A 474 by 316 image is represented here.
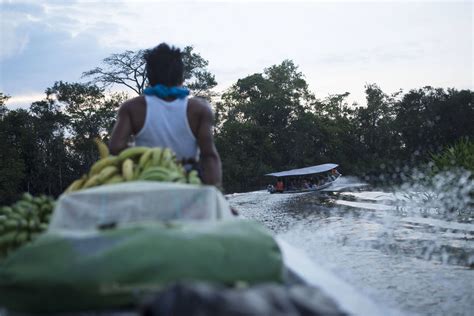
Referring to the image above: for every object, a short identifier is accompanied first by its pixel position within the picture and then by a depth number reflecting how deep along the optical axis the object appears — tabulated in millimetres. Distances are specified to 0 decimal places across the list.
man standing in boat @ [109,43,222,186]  3230
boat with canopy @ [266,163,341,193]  37062
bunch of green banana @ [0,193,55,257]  2619
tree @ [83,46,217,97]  40406
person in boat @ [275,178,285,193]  38281
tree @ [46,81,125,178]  43344
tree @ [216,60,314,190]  54719
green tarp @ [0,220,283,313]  1557
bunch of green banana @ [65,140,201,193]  2658
